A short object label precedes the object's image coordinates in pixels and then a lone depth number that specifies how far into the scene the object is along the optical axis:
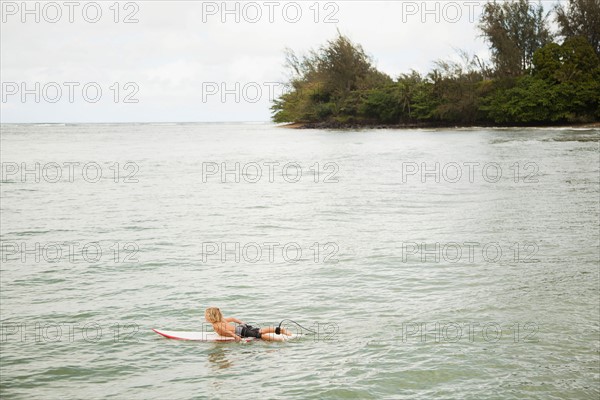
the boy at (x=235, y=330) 11.40
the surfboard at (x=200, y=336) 11.46
